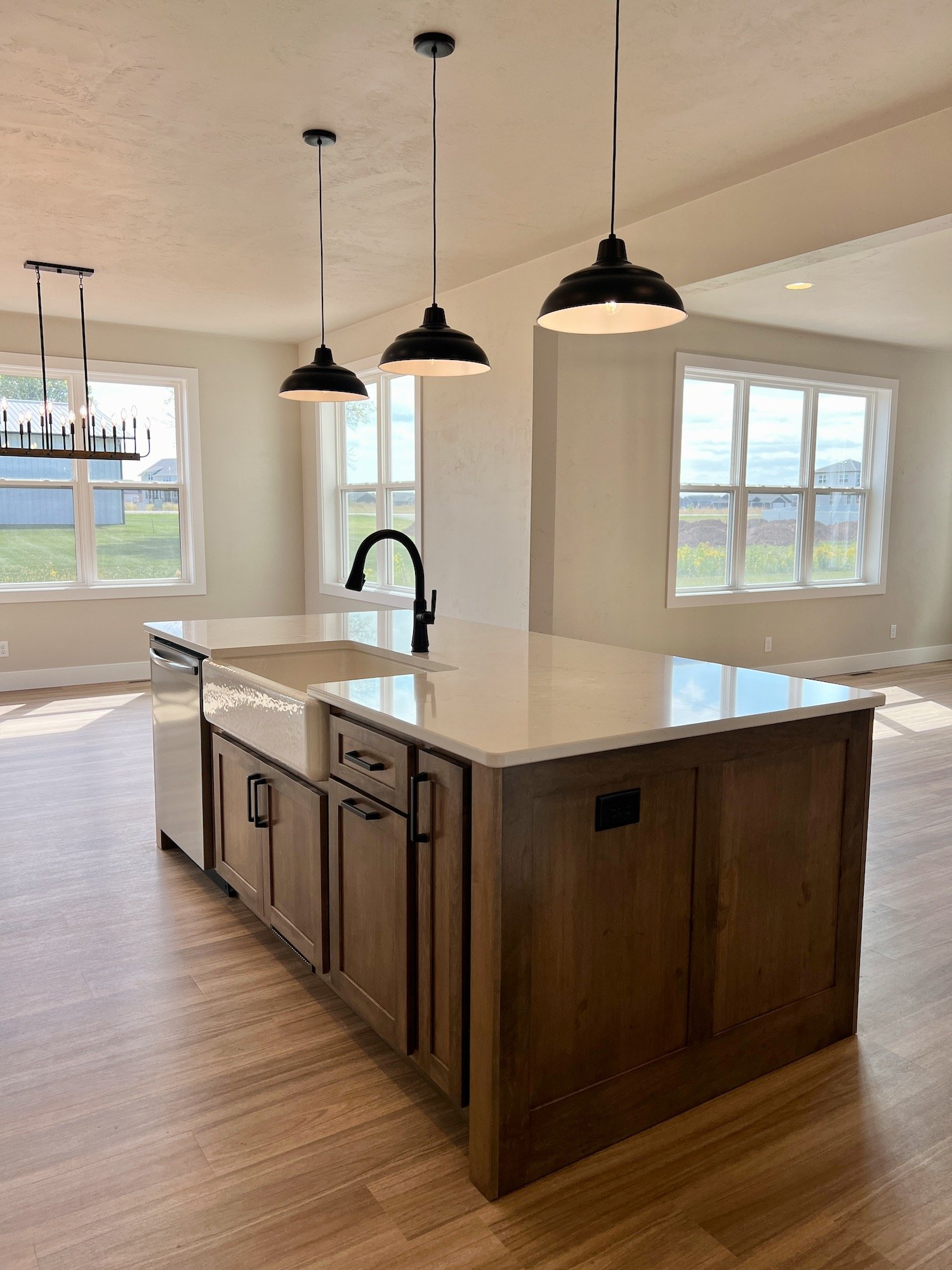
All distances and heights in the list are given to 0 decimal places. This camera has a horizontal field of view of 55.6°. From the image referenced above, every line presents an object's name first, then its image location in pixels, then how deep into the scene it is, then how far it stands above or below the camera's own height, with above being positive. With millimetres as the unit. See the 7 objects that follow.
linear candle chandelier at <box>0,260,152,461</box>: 5137 +575
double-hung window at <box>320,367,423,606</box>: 6723 +338
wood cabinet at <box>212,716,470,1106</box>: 1872 -861
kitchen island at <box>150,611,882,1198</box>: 1761 -783
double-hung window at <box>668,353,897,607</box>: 6680 +347
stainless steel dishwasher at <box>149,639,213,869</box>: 3146 -855
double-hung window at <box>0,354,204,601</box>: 6898 +142
